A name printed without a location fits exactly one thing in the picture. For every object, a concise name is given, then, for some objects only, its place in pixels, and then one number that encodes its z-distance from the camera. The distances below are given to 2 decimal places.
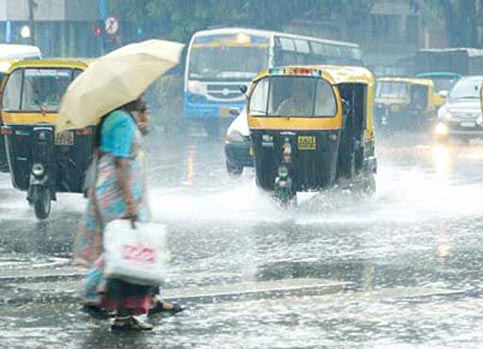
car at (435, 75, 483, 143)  41.89
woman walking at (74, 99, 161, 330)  10.94
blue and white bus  49.41
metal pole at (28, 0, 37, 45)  57.72
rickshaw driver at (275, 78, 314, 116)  22.19
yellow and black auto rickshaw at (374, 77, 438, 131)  53.41
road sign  52.00
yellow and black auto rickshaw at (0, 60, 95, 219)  20.39
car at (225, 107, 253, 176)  29.17
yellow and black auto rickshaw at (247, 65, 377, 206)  21.84
